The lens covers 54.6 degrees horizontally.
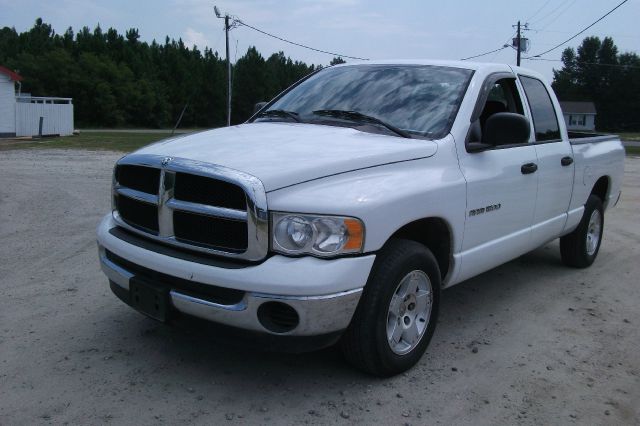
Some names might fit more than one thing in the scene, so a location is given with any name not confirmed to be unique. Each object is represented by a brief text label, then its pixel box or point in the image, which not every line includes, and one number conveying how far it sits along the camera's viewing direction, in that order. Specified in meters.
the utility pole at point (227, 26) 36.90
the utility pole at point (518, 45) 44.57
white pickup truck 3.17
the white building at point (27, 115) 28.86
